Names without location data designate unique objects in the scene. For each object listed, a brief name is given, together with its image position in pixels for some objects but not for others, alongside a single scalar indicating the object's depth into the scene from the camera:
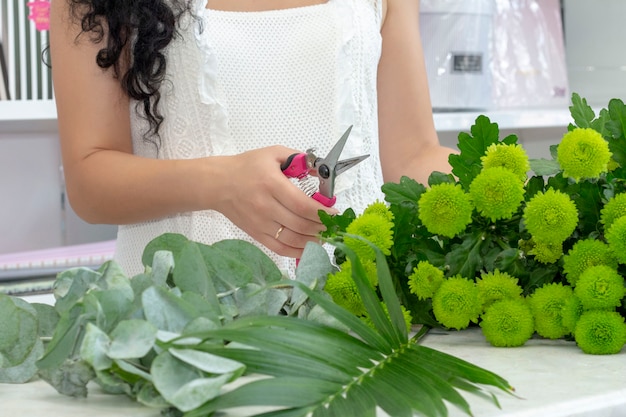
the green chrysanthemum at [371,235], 1.30
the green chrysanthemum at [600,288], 1.27
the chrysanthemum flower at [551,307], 1.30
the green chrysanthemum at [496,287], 1.30
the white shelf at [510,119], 3.42
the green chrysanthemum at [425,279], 1.31
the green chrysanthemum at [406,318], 1.30
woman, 2.05
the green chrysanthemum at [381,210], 1.33
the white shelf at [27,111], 2.91
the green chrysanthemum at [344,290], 1.29
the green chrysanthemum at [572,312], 1.29
